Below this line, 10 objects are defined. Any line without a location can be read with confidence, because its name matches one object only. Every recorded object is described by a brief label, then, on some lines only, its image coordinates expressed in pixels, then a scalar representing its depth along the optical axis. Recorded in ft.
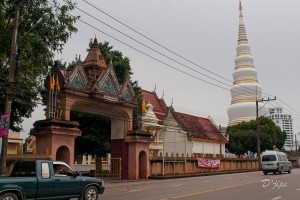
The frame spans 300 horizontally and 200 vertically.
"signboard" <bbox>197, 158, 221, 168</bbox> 129.82
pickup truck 35.70
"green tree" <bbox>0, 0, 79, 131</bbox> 70.13
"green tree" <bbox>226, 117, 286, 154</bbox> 223.10
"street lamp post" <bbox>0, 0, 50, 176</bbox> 54.24
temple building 169.17
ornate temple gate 76.43
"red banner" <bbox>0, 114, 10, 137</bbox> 54.19
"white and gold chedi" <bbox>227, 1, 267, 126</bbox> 277.23
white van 108.17
